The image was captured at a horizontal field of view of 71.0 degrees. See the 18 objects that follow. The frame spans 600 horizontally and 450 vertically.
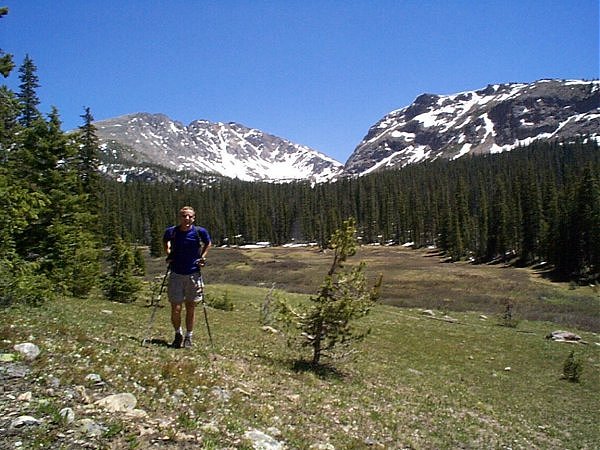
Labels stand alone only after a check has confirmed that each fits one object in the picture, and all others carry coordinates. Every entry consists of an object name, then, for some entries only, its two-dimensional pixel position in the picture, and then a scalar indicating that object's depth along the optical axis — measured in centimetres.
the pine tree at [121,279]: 2717
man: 1167
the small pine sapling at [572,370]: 1938
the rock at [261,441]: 698
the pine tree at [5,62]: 1340
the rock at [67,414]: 594
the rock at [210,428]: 687
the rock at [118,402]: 672
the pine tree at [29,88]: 3125
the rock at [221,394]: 857
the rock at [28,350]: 775
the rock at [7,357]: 743
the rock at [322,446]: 764
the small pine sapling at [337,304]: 1362
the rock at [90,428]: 578
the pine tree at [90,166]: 3319
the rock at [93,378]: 745
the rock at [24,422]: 558
